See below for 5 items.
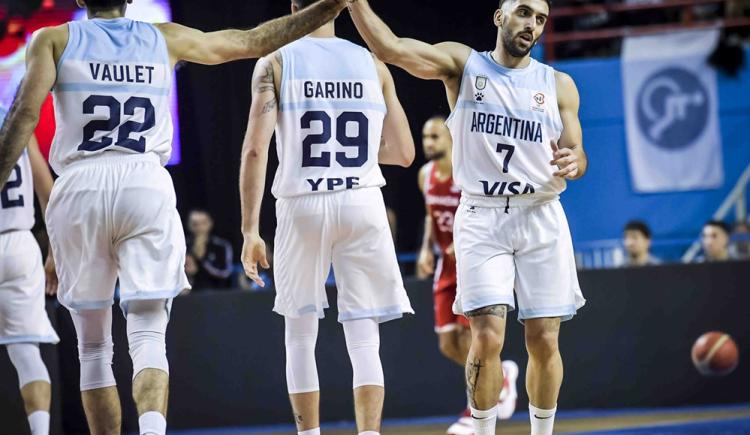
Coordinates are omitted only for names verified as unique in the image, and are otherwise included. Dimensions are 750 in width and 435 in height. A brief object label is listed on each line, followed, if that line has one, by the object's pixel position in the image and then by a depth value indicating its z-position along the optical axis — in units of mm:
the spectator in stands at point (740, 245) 20980
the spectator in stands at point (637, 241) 17975
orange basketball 16547
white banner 22637
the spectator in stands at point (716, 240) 18056
